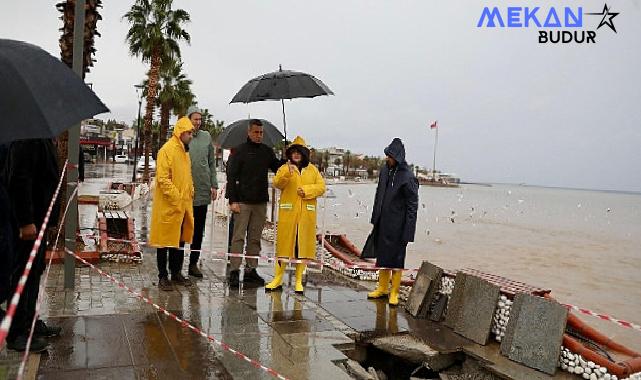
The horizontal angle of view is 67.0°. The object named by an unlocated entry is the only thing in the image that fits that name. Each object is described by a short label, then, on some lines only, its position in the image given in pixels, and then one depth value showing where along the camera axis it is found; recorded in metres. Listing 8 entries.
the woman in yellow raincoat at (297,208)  6.07
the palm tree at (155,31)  24.48
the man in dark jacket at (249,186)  6.25
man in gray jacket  6.68
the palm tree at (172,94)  31.83
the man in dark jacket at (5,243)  2.99
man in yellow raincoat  5.71
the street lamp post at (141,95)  28.63
